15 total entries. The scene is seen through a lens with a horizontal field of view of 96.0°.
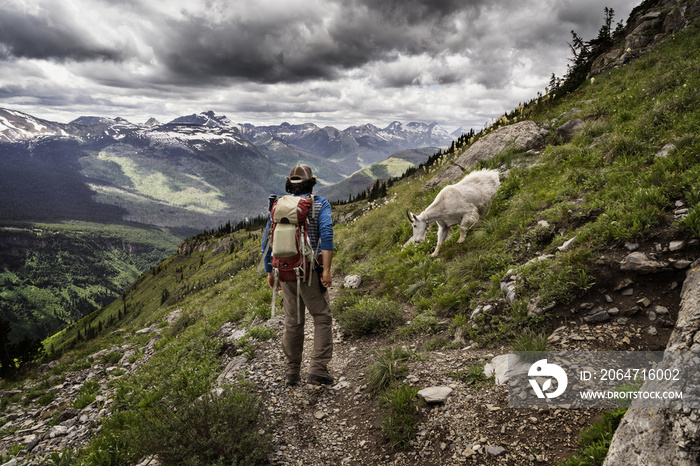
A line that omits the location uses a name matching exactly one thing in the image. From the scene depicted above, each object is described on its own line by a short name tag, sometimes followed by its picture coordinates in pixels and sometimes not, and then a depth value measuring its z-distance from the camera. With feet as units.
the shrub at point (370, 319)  27.48
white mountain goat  35.01
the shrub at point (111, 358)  47.70
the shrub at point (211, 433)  14.52
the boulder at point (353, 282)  38.83
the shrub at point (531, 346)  16.16
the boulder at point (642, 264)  16.62
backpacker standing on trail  19.66
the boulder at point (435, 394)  16.56
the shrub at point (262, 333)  29.55
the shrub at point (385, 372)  19.53
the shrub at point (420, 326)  24.43
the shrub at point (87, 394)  30.76
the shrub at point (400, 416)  15.38
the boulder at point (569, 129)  45.70
